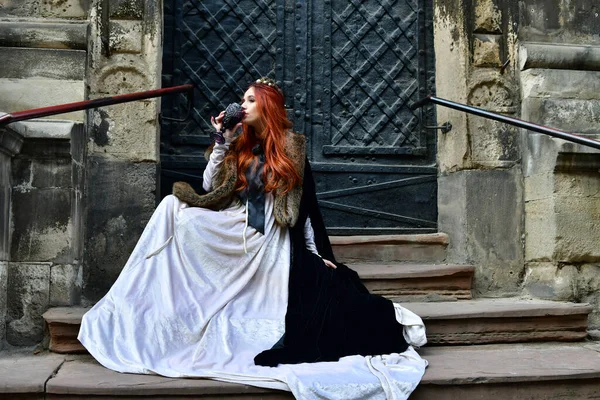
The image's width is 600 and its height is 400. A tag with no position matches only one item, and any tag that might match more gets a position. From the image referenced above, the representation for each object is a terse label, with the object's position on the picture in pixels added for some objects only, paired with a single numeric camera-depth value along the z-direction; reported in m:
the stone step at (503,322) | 3.60
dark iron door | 4.90
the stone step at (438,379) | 2.81
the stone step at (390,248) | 4.49
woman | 3.00
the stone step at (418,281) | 4.09
